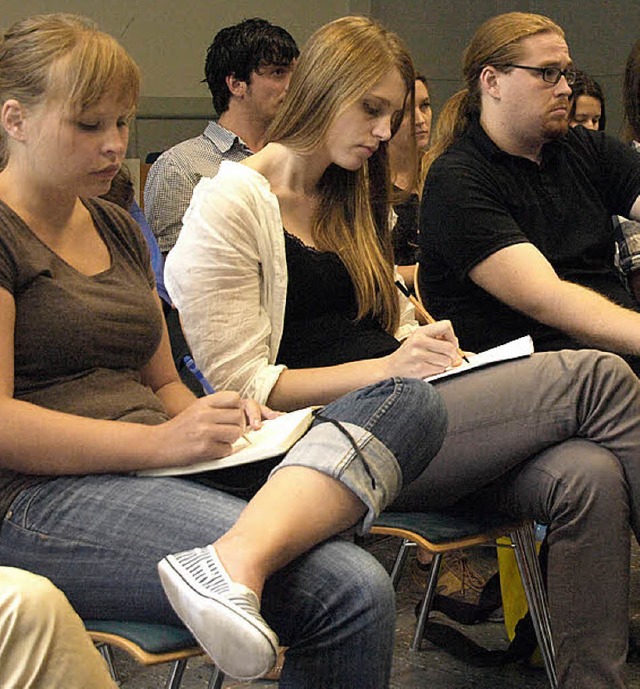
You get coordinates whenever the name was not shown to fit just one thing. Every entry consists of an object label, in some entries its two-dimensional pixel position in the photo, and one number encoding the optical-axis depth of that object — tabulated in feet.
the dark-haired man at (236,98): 10.37
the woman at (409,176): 7.95
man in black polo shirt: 6.95
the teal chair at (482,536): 5.70
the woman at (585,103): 11.39
